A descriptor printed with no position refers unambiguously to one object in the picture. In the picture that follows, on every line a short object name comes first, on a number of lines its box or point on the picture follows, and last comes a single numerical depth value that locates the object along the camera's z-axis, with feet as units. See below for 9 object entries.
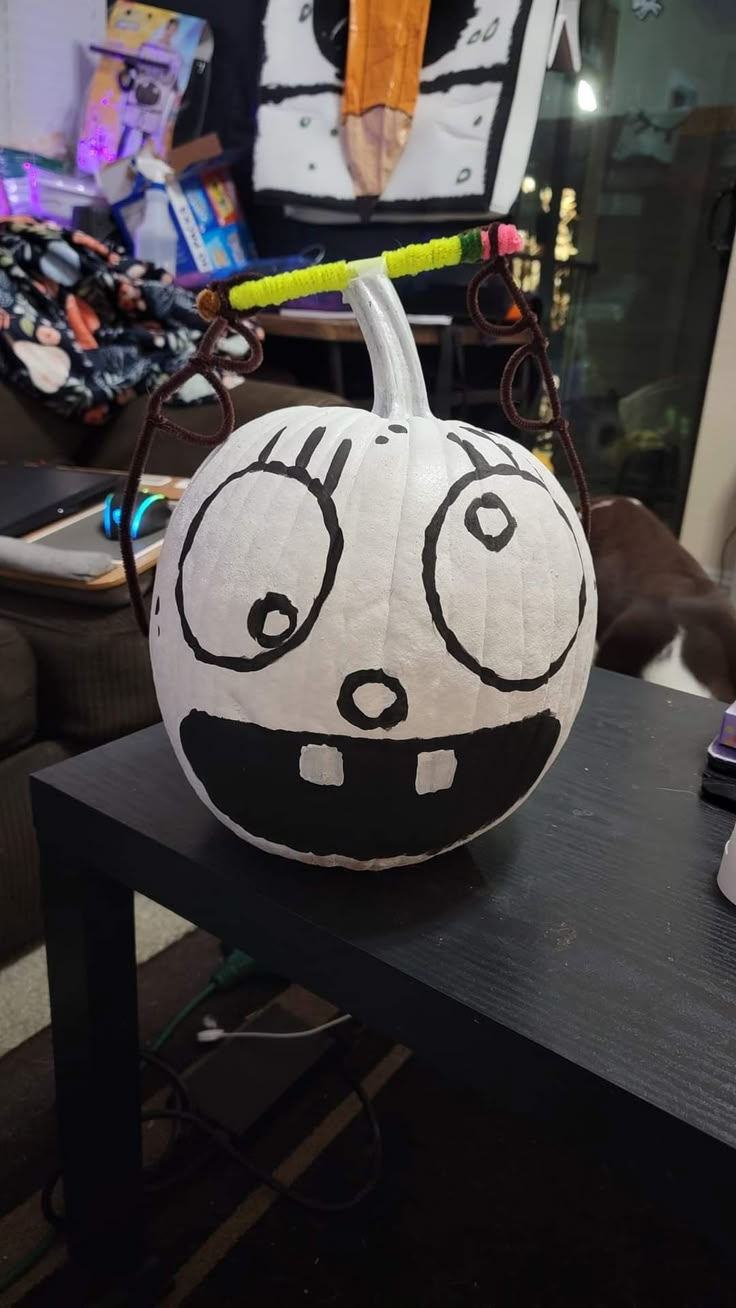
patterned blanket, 5.11
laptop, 3.71
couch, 3.20
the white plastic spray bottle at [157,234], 6.52
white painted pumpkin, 1.35
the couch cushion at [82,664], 3.32
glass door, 6.77
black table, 1.27
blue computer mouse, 3.43
